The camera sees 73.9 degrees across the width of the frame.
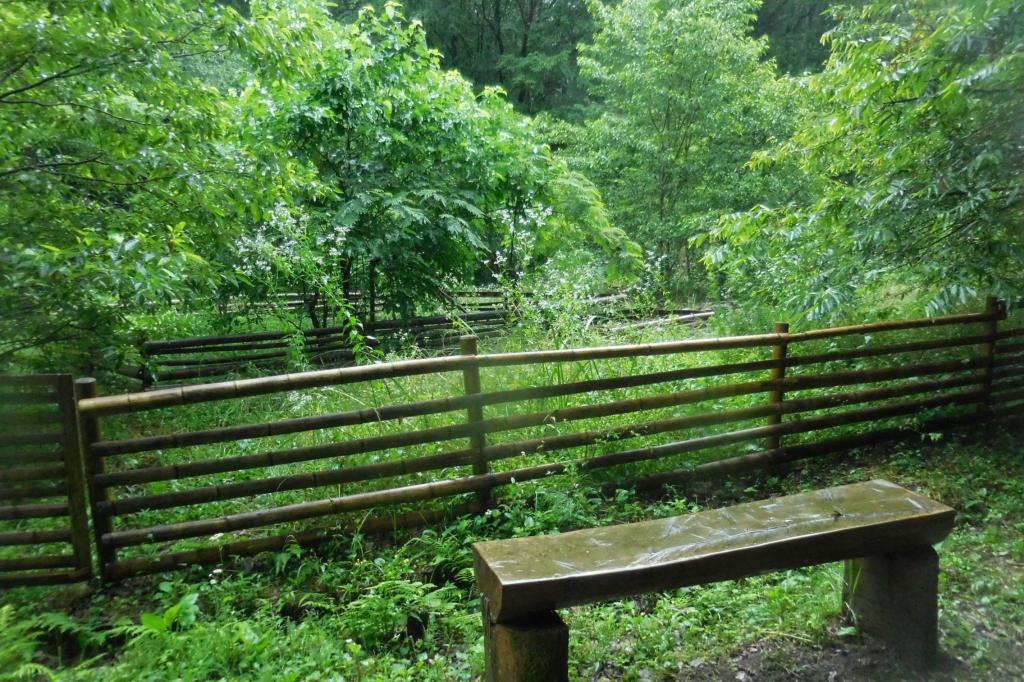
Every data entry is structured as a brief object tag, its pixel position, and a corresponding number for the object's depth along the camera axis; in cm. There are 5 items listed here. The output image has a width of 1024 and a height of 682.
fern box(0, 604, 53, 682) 237
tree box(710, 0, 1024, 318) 456
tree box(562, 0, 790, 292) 1420
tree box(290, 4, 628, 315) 899
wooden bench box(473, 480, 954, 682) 224
